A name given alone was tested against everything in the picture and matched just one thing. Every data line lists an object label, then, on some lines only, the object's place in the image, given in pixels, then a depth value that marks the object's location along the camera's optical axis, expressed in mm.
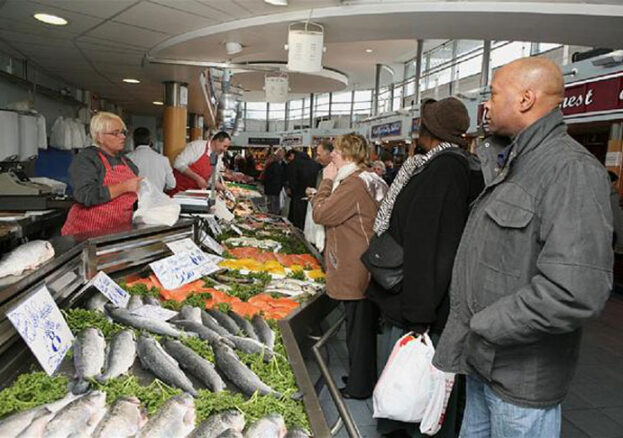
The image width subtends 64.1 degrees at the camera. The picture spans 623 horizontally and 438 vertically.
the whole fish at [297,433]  1613
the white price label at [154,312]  2633
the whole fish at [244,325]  2592
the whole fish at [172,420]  1548
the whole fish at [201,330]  2410
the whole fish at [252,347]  2311
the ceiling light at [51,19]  5363
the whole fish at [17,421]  1481
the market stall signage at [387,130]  17516
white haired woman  3445
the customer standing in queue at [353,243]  3779
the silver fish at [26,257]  2072
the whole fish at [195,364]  1969
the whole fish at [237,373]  1942
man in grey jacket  1562
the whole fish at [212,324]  2557
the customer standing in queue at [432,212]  2779
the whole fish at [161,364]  1931
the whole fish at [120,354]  1970
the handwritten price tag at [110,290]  2746
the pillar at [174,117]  9891
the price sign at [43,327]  1857
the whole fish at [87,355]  1863
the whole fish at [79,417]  1492
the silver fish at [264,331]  2494
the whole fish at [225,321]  2641
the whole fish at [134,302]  2766
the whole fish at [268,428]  1599
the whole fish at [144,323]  2422
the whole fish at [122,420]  1527
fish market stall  1638
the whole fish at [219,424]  1559
